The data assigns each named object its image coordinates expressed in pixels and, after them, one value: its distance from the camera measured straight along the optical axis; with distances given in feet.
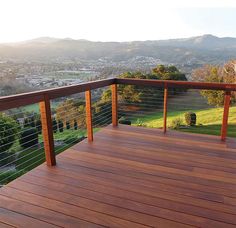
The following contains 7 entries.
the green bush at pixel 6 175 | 23.45
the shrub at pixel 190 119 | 31.58
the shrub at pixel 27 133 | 22.64
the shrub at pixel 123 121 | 21.11
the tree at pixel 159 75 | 26.66
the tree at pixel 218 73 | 38.81
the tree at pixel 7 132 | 19.90
